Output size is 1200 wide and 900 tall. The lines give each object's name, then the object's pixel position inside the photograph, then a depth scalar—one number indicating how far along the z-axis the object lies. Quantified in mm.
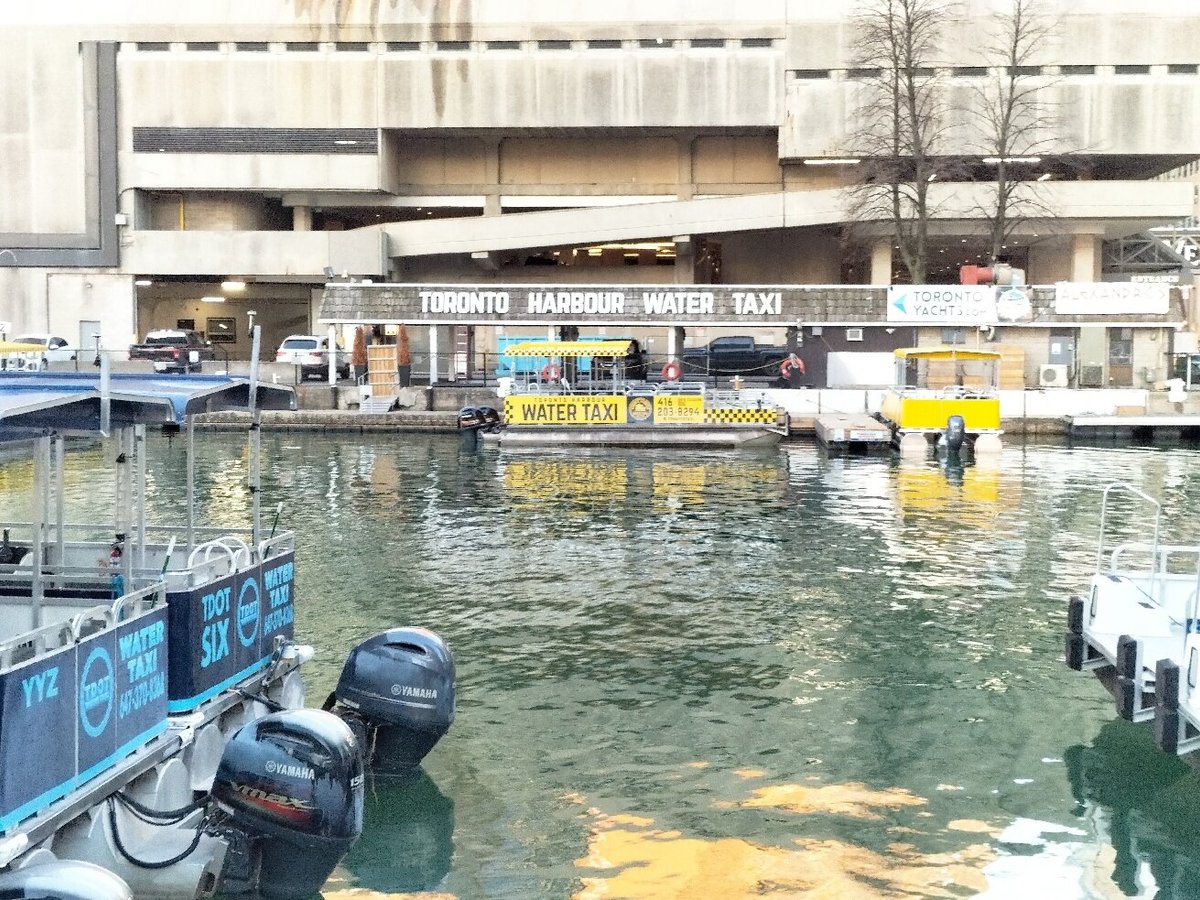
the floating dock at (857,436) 43812
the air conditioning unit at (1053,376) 51531
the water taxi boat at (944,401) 43969
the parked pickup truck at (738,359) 53125
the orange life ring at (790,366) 51438
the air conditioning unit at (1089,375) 51719
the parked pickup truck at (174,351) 54312
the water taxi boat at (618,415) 45375
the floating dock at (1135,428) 48719
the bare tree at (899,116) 62625
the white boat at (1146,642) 12500
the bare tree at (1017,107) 63688
